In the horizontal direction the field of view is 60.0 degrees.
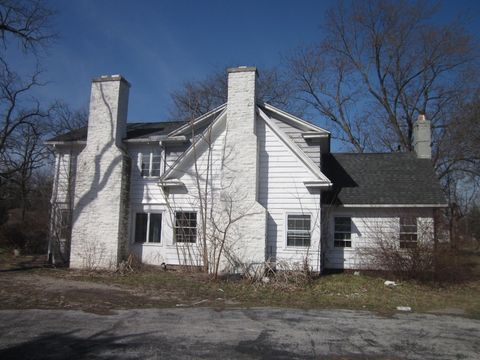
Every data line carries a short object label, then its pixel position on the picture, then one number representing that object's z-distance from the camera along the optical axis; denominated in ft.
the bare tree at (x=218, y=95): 121.77
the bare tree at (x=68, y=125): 108.60
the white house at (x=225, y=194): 50.11
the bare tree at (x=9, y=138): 75.14
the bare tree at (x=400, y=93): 103.81
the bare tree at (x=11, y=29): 54.44
